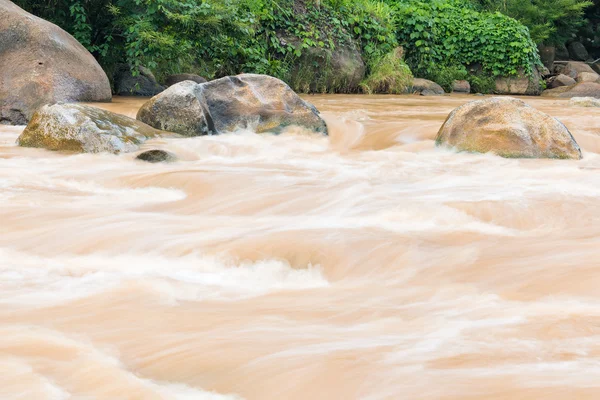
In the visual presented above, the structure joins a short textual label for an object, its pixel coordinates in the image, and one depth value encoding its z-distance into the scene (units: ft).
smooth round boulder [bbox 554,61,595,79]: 64.95
